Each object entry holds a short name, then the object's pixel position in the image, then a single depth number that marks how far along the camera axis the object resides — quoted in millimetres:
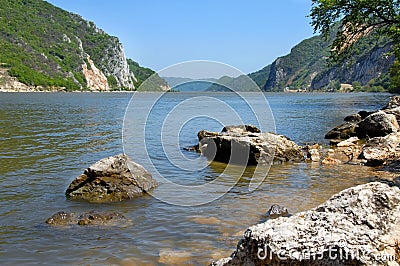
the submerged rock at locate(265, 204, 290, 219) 9883
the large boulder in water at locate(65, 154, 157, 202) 11953
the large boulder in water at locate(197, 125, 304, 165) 17203
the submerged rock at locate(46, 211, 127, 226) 9453
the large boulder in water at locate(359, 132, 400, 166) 15805
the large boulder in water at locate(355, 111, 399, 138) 22016
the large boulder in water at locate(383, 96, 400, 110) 39406
